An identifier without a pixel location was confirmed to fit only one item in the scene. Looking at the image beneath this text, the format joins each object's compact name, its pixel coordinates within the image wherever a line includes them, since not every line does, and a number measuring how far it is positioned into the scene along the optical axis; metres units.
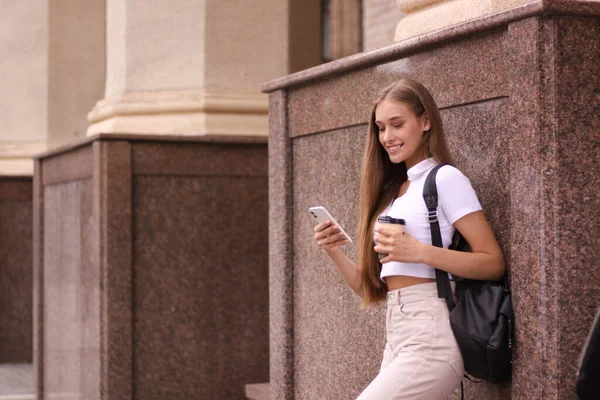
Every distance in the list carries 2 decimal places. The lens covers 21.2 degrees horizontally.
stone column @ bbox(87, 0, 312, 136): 10.82
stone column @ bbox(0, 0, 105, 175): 15.83
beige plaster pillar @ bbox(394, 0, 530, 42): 6.09
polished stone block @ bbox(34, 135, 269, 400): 10.12
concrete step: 13.33
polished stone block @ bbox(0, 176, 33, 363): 16.46
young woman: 4.93
